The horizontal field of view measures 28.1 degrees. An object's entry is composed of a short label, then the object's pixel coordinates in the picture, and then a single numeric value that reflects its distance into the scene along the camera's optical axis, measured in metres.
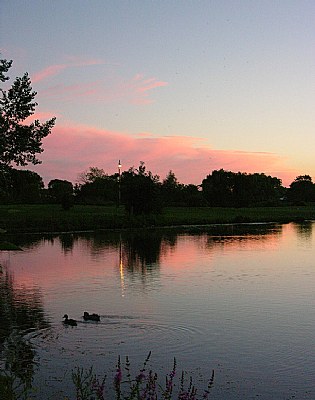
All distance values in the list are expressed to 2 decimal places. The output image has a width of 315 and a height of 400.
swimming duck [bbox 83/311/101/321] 17.33
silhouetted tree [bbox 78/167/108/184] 194.10
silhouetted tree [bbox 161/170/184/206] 144.18
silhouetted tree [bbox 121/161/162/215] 73.06
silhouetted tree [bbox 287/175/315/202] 194.68
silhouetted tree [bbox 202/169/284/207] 149.88
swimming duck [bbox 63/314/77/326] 16.73
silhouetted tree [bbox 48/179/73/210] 89.88
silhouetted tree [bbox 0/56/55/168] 14.33
